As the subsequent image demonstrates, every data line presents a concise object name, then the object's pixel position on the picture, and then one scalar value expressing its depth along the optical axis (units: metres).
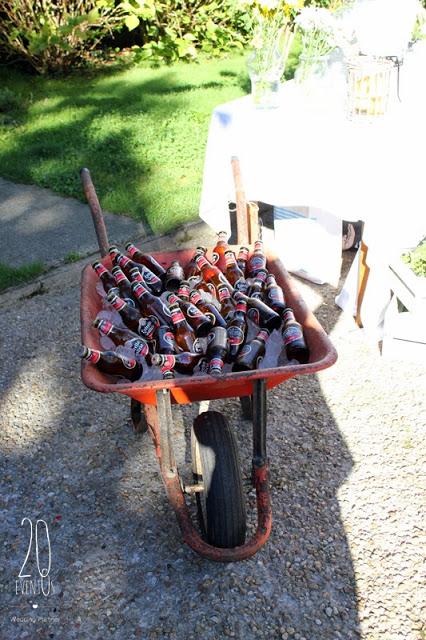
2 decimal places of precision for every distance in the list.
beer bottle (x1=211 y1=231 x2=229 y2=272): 2.81
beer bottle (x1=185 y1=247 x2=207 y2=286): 2.65
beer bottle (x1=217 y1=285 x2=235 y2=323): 2.58
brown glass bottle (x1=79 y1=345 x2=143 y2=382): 2.18
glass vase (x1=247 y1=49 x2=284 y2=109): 3.64
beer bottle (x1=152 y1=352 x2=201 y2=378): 2.20
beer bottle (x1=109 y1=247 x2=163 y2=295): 2.67
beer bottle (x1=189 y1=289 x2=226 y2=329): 2.48
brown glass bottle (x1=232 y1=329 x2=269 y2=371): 2.29
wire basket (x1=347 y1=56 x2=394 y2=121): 3.21
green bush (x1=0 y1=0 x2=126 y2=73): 7.72
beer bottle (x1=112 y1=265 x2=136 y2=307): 2.61
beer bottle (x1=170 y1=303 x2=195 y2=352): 2.43
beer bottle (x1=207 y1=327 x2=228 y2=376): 2.18
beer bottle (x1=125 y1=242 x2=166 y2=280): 2.80
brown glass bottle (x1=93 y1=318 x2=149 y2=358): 2.33
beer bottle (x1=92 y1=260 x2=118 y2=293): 2.67
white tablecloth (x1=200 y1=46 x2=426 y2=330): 3.20
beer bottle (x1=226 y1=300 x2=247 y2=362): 2.34
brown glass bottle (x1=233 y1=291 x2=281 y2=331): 2.45
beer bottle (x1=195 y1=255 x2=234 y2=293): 2.66
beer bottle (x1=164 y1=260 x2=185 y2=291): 2.69
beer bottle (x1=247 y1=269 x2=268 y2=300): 2.56
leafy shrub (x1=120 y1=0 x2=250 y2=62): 8.83
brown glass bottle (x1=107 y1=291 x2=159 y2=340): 2.46
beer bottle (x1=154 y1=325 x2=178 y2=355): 2.36
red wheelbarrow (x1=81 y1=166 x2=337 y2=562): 2.08
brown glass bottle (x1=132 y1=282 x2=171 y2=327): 2.54
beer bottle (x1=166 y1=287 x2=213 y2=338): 2.45
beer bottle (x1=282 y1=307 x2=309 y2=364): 2.29
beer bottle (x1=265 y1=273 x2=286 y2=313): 2.48
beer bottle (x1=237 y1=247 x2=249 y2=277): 2.81
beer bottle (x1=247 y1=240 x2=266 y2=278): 2.70
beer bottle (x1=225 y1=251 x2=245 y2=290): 2.72
